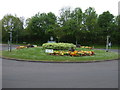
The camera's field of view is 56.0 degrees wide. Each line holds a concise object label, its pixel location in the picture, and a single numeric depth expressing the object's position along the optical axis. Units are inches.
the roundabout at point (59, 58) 367.1
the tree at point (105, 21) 1419.3
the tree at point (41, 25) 1528.7
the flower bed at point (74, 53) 465.3
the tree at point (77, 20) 1285.7
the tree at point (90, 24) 1321.4
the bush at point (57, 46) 629.9
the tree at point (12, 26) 1628.9
